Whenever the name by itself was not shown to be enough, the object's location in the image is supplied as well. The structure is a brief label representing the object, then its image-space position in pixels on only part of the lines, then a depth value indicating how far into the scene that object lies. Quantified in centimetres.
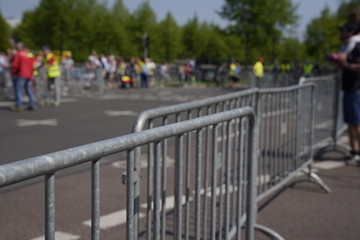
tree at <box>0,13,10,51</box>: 7581
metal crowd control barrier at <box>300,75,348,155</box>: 677
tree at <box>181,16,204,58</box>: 6369
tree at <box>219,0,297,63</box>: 4394
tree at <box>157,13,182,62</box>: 5897
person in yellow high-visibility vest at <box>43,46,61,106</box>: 1575
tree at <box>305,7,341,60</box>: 5653
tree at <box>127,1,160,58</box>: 5481
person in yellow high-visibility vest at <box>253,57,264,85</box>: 2519
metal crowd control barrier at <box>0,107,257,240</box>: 157
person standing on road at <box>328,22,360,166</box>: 645
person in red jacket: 1415
